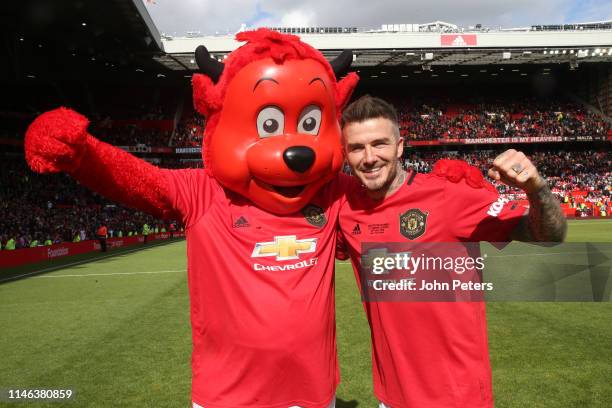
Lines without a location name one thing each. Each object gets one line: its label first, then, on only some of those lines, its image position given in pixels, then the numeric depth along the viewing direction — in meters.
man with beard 2.42
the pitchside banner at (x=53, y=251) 15.74
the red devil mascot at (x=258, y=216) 2.48
